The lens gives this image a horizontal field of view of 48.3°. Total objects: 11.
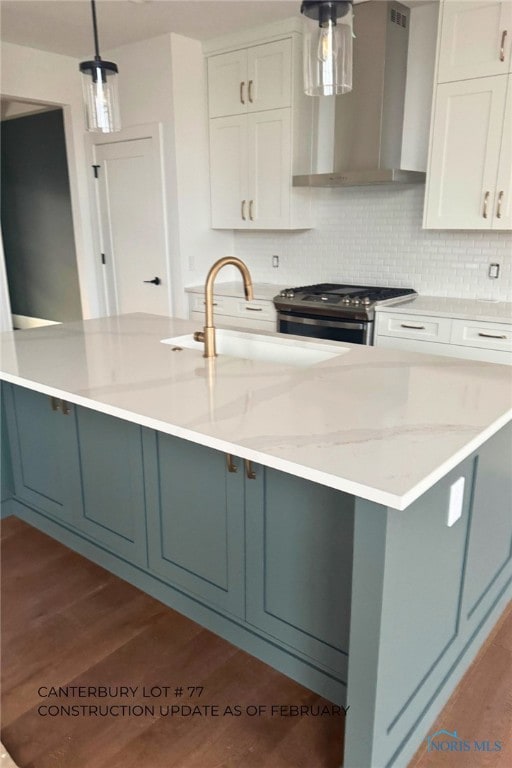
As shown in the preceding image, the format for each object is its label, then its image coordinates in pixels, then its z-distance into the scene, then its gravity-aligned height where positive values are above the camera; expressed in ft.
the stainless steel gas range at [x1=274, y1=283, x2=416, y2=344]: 11.82 -1.71
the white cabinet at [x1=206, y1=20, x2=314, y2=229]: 13.17 +2.25
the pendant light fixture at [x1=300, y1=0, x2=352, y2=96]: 4.96 +1.58
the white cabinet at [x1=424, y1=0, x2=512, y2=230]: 10.27 +1.91
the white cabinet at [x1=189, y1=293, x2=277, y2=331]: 13.74 -2.02
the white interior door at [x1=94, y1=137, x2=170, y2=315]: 14.73 +0.13
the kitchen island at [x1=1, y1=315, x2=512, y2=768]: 4.29 -2.60
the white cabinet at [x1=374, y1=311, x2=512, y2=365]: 10.39 -2.02
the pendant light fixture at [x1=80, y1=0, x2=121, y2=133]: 6.82 +1.58
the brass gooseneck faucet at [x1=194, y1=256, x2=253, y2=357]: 6.88 -0.81
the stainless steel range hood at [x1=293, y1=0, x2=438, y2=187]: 11.73 +2.62
